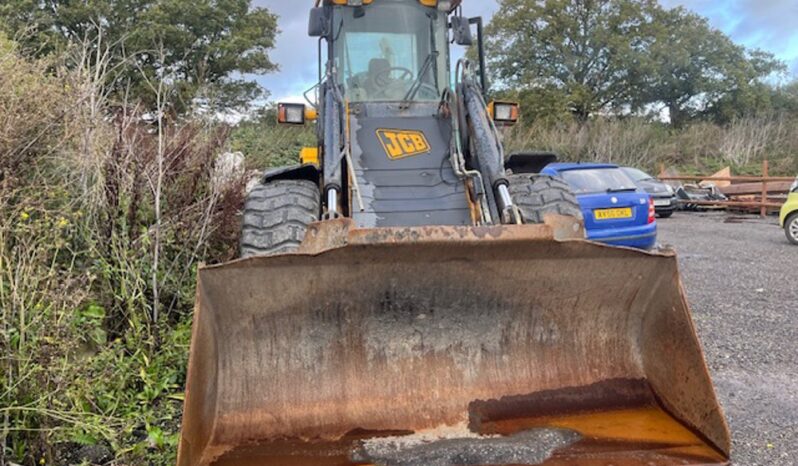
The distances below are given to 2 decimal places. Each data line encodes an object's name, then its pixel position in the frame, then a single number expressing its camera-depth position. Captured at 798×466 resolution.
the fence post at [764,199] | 17.78
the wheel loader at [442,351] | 2.85
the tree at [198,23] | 25.62
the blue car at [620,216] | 8.66
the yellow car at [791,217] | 11.73
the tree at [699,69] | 34.94
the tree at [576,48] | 35.38
